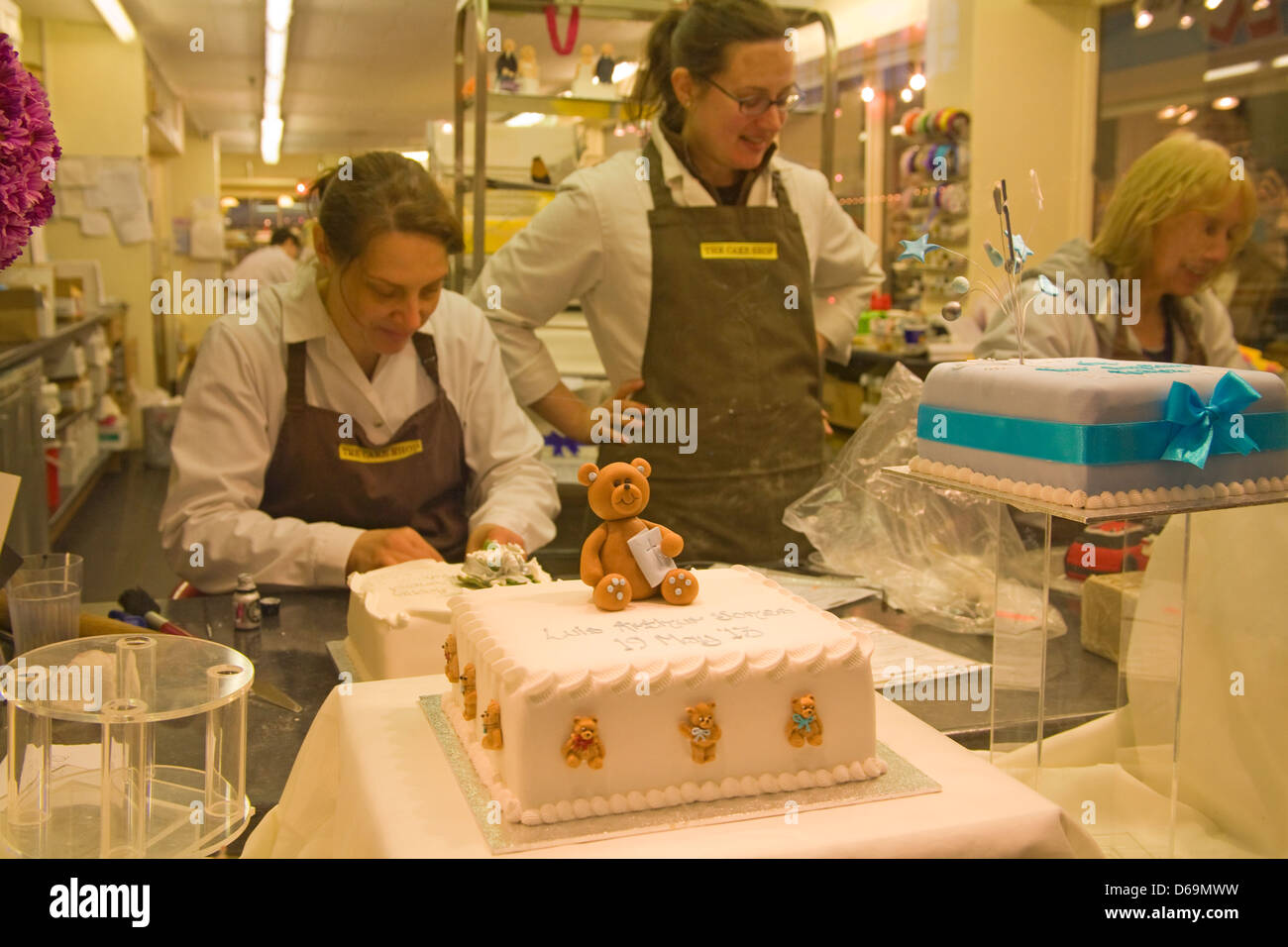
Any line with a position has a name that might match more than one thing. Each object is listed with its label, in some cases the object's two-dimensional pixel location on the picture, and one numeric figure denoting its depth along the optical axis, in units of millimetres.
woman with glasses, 2270
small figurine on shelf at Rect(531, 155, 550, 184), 3500
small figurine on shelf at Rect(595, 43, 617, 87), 3627
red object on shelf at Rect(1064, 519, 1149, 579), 1586
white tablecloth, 813
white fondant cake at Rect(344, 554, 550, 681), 1320
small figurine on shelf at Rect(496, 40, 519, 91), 3492
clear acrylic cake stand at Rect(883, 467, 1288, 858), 1183
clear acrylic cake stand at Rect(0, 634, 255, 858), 867
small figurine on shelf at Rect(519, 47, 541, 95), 3509
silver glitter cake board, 819
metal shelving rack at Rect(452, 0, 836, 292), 3254
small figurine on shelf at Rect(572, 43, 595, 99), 3625
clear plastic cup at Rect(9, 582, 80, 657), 1197
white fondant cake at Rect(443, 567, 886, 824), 845
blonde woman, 2152
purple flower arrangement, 972
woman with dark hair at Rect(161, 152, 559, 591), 1856
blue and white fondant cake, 1090
